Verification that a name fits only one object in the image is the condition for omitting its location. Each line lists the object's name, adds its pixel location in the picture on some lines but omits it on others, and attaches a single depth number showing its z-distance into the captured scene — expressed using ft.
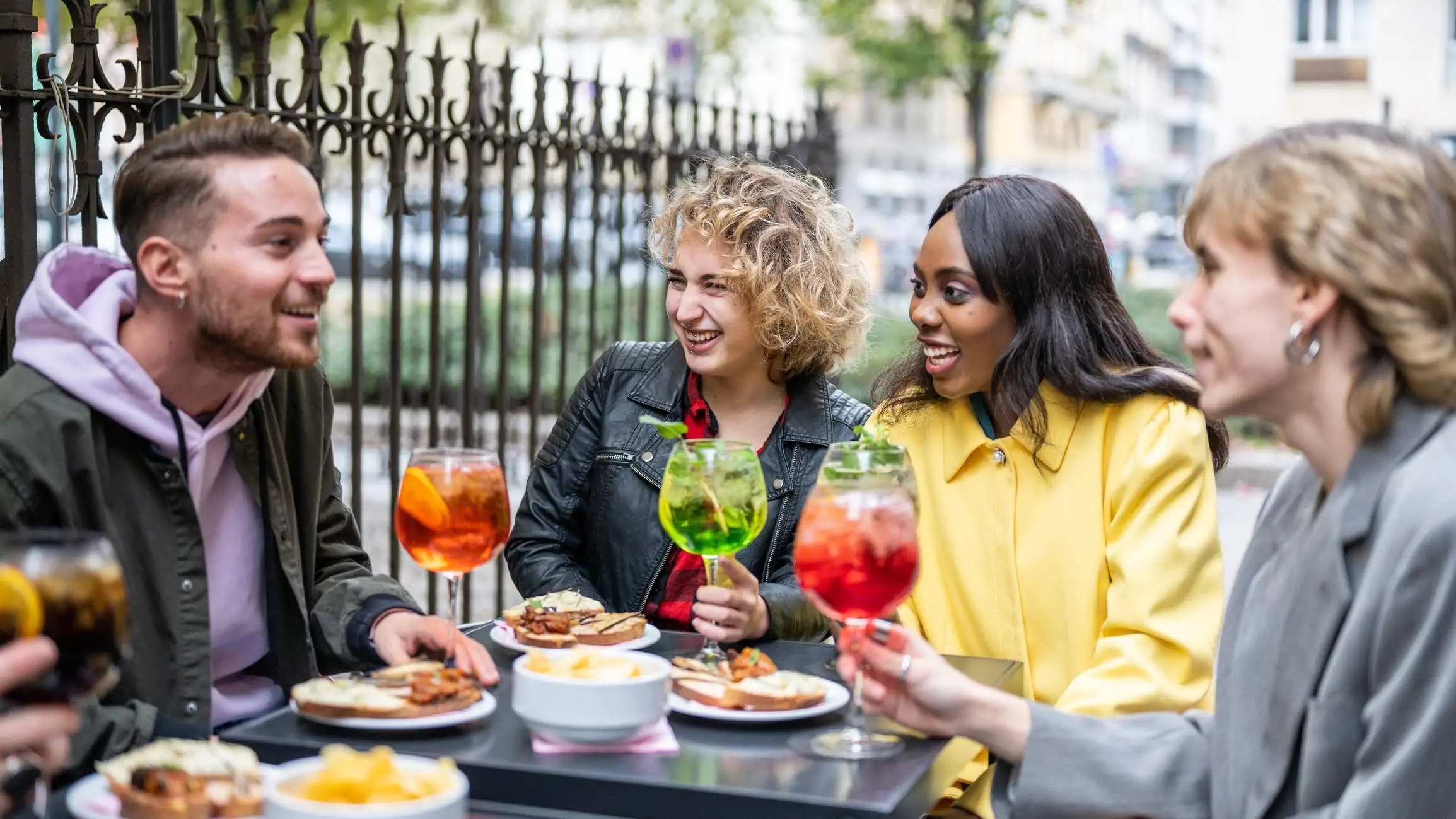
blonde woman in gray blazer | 5.98
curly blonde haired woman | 11.32
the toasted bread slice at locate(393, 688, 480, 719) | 6.72
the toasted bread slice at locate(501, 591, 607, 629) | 8.70
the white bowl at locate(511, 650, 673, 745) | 6.43
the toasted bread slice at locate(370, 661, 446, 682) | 7.12
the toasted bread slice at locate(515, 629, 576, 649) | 8.32
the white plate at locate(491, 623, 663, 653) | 8.33
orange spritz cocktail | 7.22
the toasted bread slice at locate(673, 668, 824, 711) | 7.11
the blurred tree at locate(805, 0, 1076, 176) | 38.11
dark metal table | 6.07
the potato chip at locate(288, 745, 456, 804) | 5.37
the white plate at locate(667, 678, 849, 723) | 6.98
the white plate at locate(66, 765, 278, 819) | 5.52
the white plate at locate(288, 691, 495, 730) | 6.64
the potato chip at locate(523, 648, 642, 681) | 6.73
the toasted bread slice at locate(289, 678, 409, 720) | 6.70
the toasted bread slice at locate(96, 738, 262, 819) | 5.48
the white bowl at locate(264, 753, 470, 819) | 5.18
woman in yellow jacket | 9.41
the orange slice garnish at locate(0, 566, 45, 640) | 5.07
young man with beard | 7.66
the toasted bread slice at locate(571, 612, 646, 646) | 8.46
